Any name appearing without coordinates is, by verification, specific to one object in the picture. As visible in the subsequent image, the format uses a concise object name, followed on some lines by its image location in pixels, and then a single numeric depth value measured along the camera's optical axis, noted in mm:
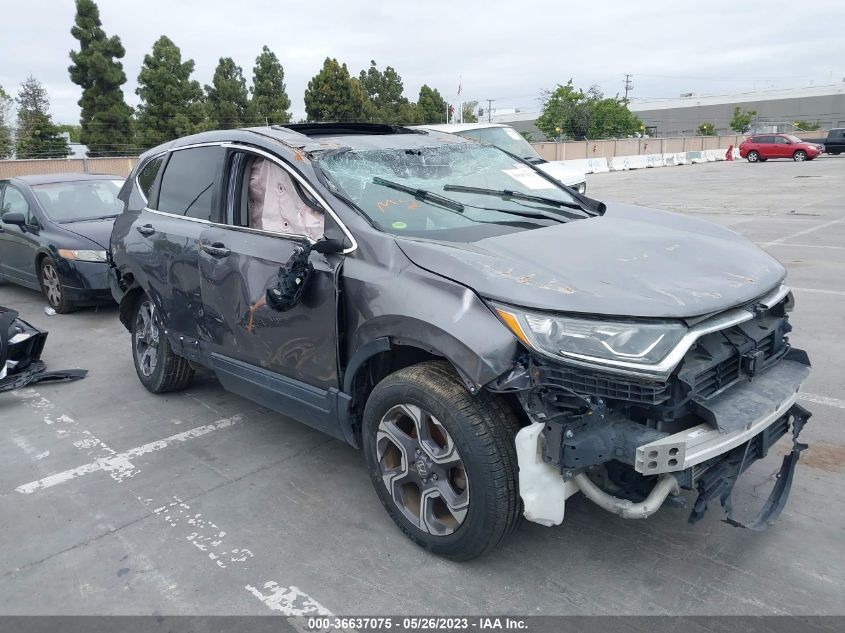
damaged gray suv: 2559
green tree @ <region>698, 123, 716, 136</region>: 65125
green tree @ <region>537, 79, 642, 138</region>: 57438
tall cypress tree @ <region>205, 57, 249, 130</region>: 42156
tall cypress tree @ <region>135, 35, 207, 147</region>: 36312
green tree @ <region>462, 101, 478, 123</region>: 80194
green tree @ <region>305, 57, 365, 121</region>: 43031
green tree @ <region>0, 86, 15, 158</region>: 33312
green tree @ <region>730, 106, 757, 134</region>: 71312
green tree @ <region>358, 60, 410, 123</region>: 55344
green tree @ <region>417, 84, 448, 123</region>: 59812
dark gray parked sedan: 7781
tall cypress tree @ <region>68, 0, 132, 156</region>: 36062
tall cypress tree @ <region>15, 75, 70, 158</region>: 33866
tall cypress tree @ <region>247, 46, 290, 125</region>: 44438
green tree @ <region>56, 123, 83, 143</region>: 57694
